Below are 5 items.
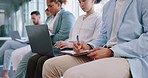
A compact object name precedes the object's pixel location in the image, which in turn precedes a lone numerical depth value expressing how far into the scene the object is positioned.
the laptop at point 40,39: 1.69
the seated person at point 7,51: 3.14
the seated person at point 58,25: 2.16
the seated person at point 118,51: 1.08
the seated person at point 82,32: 1.84
